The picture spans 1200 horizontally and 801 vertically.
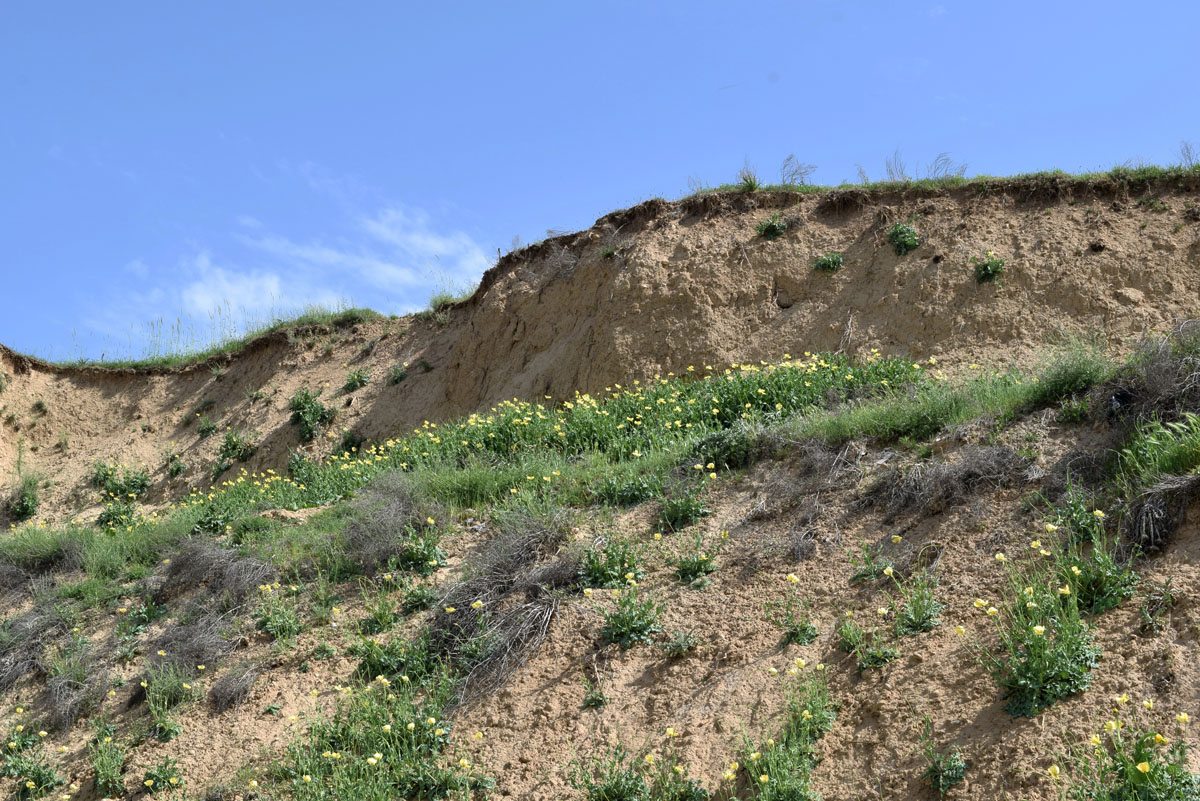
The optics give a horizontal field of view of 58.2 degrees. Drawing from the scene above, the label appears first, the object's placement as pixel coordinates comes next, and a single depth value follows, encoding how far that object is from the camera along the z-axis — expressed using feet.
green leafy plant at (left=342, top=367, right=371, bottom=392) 59.98
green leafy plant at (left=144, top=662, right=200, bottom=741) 24.97
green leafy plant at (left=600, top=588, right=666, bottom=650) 22.62
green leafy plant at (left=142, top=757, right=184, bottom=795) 22.76
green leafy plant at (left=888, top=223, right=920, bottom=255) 47.55
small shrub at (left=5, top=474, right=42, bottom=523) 61.41
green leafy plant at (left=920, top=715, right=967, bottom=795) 16.53
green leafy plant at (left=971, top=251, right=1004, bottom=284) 44.60
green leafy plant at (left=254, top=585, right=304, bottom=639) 26.73
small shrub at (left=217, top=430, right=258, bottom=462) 59.26
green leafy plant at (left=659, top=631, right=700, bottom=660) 21.88
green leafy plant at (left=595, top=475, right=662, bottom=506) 28.76
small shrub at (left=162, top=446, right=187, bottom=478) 60.39
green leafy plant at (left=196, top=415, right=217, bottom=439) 63.26
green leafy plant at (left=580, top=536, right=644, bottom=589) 24.79
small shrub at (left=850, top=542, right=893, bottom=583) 22.20
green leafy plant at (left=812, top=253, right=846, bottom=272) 48.91
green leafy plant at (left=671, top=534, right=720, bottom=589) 24.37
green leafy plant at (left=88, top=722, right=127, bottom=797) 23.26
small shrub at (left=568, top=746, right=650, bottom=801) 18.48
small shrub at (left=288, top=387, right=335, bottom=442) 57.62
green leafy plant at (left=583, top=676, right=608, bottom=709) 21.38
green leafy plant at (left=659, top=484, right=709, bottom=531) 26.91
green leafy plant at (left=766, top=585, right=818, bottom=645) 21.11
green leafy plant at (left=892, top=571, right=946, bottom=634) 20.07
